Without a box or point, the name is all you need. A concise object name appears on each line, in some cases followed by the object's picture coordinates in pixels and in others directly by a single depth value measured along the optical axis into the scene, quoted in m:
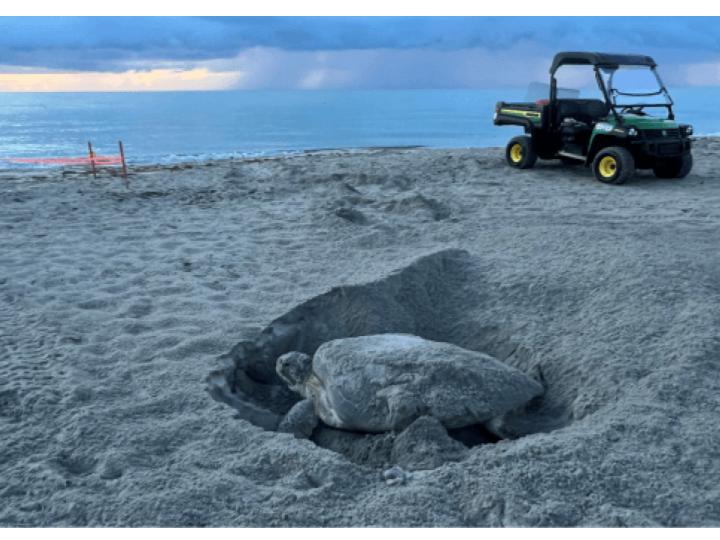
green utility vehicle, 7.71
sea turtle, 2.61
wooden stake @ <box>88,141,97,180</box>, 9.15
